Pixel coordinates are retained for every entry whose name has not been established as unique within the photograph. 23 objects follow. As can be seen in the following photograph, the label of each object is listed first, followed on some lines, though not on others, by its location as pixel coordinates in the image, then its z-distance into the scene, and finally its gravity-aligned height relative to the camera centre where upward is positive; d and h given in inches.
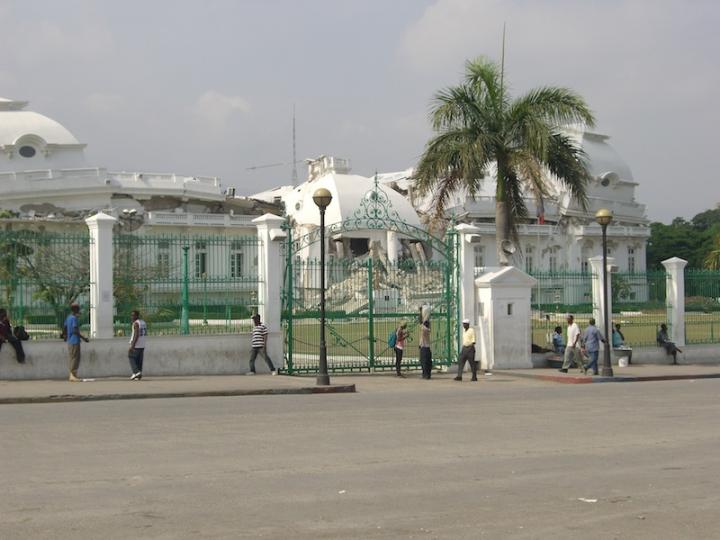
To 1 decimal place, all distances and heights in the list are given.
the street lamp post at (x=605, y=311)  911.0 +6.1
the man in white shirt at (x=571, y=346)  927.7 -24.6
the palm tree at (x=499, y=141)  979.9 +167.3
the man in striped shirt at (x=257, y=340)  827.4 -14.4
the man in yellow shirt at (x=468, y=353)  848.9 -27.1
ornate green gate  880.9 +22.4
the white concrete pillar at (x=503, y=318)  934.4 +0.7
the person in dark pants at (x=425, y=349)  858.1 -23.7
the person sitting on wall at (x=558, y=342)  999.0 -22.5
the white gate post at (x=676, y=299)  1085.8 +18.6
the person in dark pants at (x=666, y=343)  1067.2 -26.2
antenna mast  3657.5 +503.4
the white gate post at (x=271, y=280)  847.1 +33.4
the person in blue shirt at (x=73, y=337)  730.2 -9.2
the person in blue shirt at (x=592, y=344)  925.2 -23.0
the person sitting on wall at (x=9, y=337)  725.9 -8.8
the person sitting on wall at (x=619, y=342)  1026.7 -23.8
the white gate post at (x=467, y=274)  936.9 +40.3
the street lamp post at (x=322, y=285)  765.3 +26.6
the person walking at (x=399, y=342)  878.4 -18.3
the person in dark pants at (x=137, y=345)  756.6 -15.9
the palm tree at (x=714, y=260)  2034.9 +115.2
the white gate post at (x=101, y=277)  781.9 +34.4
